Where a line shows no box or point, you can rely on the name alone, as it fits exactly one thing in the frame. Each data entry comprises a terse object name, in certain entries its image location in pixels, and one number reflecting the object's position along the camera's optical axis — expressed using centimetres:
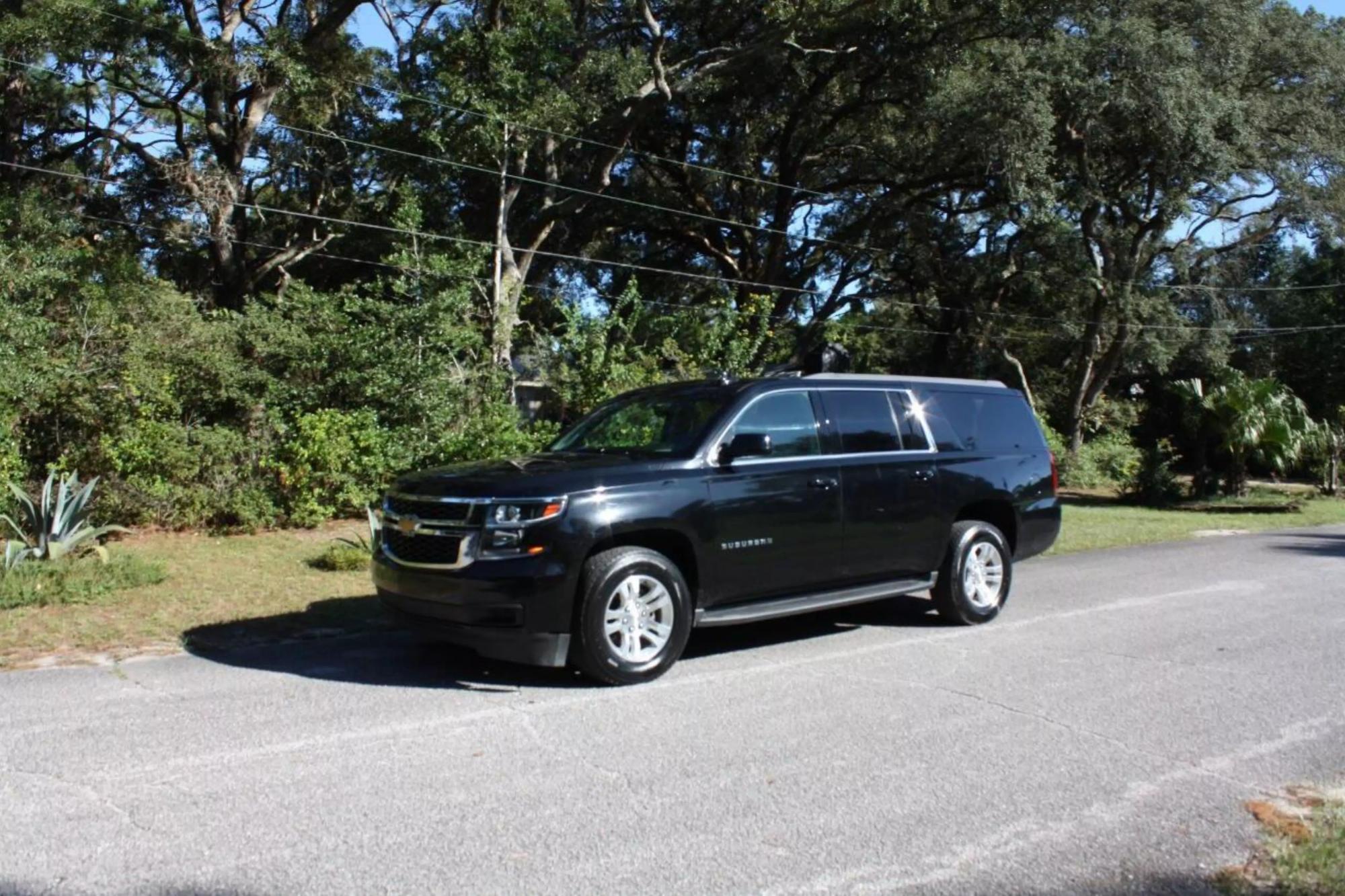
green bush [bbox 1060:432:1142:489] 2788
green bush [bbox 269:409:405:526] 1314
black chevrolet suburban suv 627
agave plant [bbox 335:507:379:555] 972
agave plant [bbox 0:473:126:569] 962
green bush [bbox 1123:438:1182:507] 2322
